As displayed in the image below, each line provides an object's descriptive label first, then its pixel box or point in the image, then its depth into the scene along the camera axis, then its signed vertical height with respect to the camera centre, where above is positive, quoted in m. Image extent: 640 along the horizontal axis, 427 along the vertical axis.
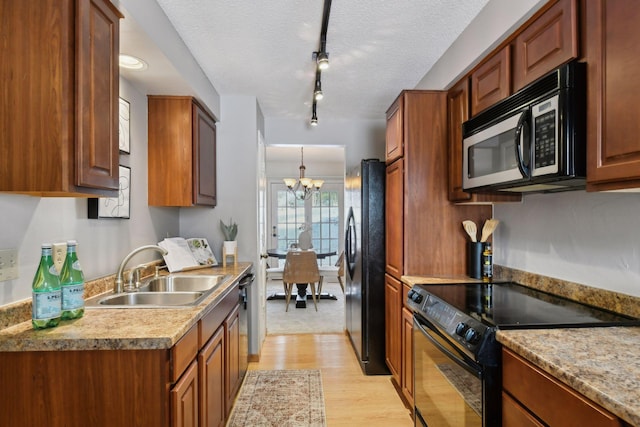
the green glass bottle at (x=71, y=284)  1.35 -0.25
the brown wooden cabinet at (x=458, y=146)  2.12 +0.45
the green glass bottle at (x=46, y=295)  1.24 -0.27
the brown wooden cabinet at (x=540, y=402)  0.87 -0.52
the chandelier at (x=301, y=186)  5.61 +0.54
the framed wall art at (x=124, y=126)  2.22 +0.58
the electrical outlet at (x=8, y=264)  1.32 -0.17
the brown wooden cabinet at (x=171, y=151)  2.67 +0.50
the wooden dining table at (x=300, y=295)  5.00 -1.14
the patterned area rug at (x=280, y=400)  2.30 -1.30
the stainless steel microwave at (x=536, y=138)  1.28 +0.32
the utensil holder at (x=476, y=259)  2.29 -0.27
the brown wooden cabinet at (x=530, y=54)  1.34 +0.71
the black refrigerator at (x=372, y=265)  2.92 -0.39
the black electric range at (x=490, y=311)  1.30 -0.40
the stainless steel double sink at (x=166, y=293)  1.78 -0.44
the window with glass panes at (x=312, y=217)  6.95 +0.01
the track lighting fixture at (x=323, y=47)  1.82 +1.04
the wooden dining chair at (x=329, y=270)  6.58 -0.98
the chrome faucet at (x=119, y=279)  1.94 -0.34
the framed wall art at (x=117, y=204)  1.93 +0.08
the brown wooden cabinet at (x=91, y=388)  1.19 -0.58
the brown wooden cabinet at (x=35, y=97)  1.19 +0.40
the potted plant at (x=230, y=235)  3.06 -0.15
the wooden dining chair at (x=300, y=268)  4.61 -0.66
